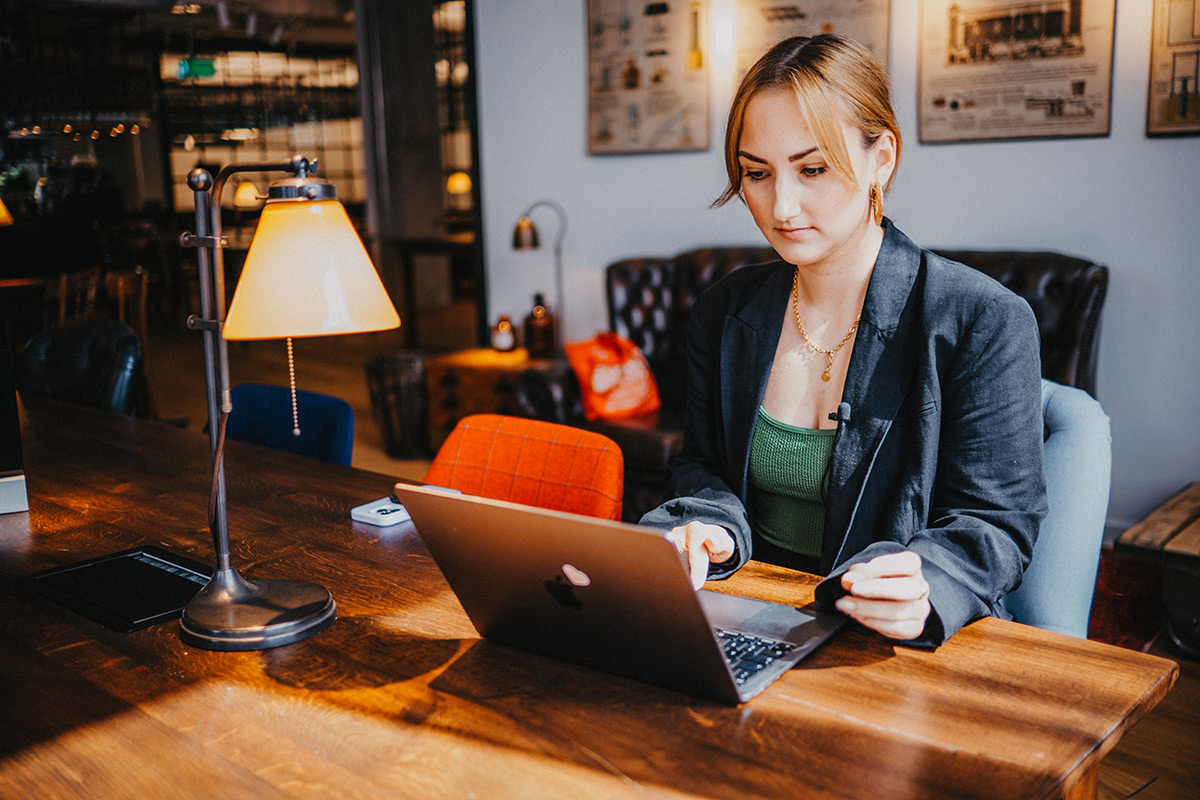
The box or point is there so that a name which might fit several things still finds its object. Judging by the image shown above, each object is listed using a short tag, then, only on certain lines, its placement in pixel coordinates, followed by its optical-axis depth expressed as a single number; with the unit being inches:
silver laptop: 34.8
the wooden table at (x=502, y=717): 33.8
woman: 50.3
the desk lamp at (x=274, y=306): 42.9
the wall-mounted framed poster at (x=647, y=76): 166.7
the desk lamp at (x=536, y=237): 178.1
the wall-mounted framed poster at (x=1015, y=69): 130.0
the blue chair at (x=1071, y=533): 52.6
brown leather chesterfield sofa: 124.3
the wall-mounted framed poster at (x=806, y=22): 145.9
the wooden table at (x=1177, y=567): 100.6
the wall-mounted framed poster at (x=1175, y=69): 122.4
